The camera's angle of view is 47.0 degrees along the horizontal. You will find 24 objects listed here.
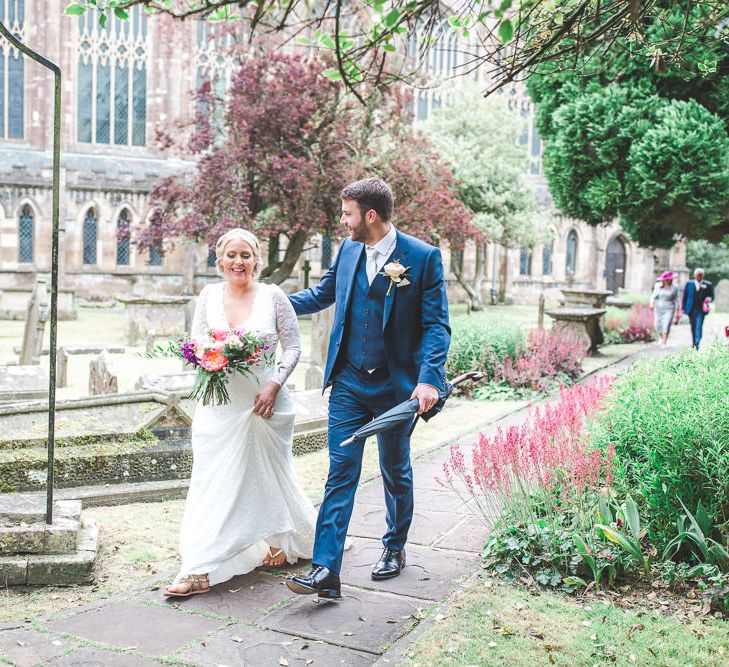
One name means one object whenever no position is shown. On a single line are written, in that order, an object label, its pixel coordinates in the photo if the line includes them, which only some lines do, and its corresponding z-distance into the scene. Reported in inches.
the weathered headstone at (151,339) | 658.2
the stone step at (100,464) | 246.8
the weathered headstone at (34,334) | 497.4
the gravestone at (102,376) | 396.2
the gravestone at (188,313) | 700.7
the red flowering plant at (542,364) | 509.0
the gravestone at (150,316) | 795.4
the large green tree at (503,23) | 154.9
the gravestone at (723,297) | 1366.9
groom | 178.2
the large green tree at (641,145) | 588.7
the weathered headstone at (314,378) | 408.2
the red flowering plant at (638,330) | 836.0
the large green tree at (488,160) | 1221.7
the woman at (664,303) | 720.1
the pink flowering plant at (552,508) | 183.2
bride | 182.4
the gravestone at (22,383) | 366.9
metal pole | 189.2
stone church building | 1295.5
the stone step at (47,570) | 186.7
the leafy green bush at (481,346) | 519.8
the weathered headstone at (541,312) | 759.7
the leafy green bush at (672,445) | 184.1
